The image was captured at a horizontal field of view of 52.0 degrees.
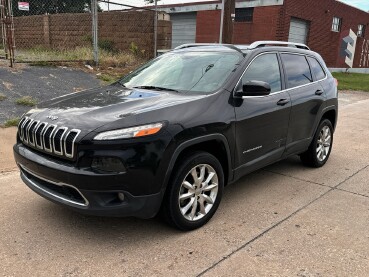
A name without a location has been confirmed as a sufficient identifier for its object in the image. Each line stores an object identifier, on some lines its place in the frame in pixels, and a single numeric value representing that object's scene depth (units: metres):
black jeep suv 3.02
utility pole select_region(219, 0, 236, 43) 10.07
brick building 21.61
